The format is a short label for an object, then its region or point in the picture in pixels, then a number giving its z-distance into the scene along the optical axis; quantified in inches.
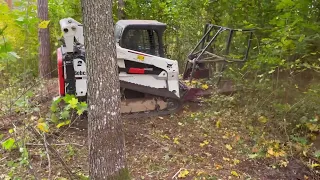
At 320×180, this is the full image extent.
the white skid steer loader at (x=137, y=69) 234.4
